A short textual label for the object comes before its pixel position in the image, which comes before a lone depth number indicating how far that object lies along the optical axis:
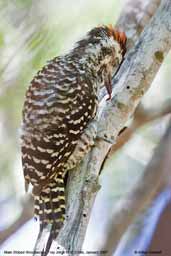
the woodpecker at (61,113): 4.78
